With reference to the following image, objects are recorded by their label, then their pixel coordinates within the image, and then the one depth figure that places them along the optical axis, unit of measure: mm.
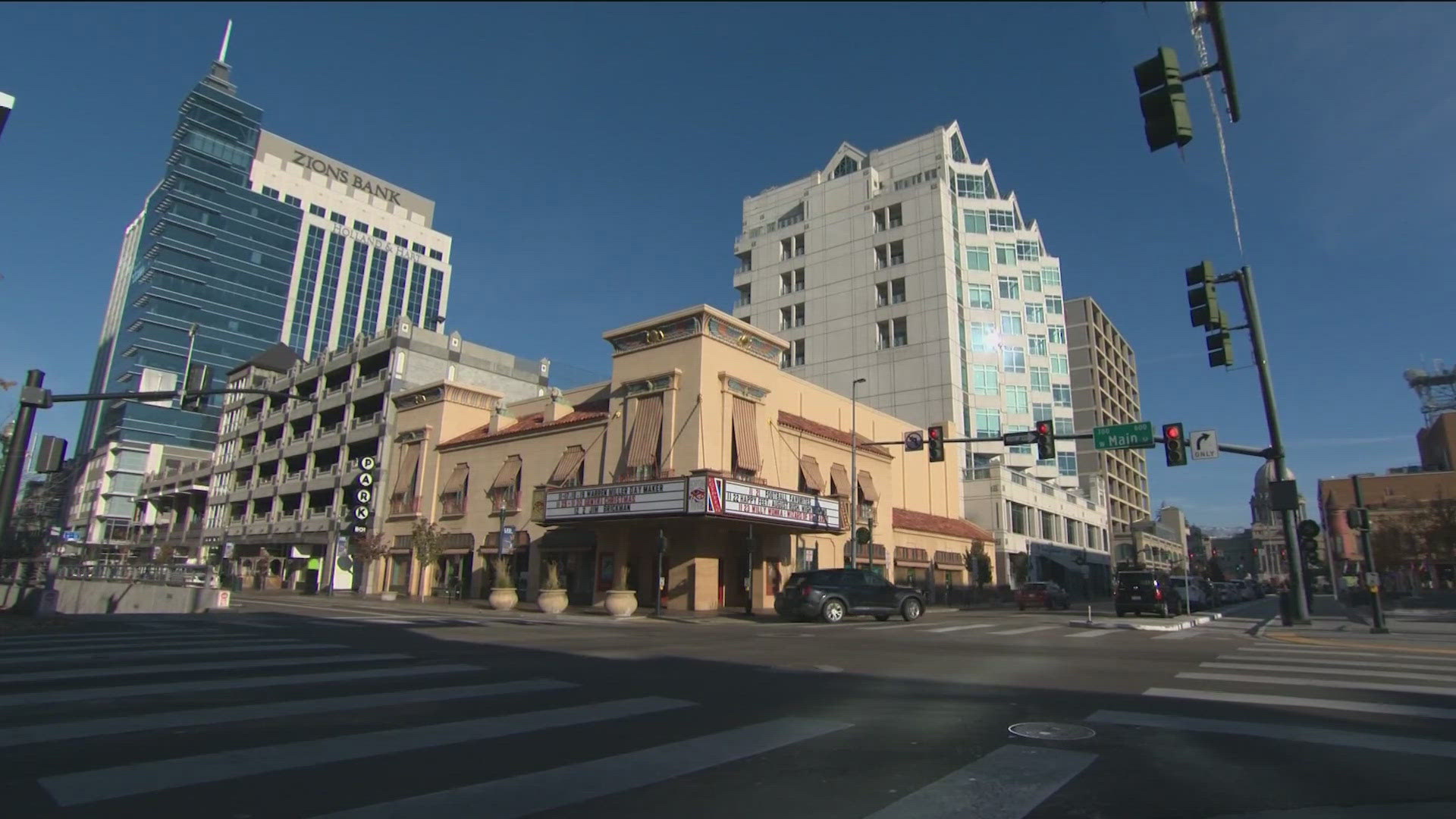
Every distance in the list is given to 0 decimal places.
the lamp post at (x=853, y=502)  29572
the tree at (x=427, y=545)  35188
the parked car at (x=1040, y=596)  38625
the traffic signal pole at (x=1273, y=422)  20281
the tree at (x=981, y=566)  46656
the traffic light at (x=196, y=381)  15500
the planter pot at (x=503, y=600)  28391
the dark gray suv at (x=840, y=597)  22703
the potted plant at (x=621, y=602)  24922
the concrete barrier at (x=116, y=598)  22016
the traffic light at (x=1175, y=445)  19812
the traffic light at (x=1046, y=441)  21547
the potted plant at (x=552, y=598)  26078
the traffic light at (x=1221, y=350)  14453
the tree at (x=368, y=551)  39688
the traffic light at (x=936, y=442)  23797
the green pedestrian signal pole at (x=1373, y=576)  17828
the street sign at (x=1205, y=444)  19797
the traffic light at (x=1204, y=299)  14219
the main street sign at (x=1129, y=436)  21203
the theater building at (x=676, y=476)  28672
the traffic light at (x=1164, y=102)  7133
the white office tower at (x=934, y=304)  56156
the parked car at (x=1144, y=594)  27266
